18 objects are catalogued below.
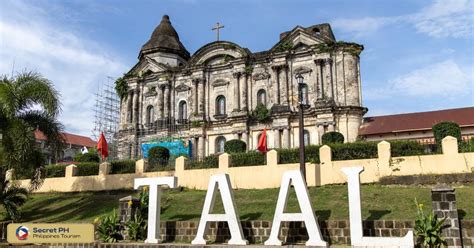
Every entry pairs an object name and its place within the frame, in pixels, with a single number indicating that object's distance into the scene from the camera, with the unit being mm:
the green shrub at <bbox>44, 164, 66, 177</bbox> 26152
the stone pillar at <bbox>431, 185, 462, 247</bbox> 10750
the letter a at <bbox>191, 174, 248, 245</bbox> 12008
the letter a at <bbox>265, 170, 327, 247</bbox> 11098
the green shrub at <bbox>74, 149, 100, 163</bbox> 29694
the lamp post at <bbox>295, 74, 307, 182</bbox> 15742
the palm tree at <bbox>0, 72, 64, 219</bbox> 16594
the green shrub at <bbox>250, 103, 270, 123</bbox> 31062
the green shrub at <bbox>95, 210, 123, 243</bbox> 14461
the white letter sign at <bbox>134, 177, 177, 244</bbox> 13156
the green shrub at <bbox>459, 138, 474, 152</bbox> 17859
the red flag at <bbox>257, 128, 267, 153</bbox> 25919
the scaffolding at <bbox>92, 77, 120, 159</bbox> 37781
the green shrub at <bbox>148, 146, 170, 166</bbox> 24781
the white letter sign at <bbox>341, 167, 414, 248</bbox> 10305
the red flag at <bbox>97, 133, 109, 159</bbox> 26717
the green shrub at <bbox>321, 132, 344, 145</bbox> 26125
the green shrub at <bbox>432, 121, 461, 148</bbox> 21125
